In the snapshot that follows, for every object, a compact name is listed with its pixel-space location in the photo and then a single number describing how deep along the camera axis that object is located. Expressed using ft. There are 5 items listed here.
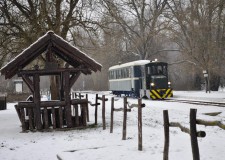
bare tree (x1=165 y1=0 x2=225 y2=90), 117.29
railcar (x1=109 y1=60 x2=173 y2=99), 97.91
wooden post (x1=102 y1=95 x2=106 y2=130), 40.96
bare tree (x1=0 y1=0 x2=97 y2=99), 64.69
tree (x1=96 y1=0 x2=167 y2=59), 143.33
